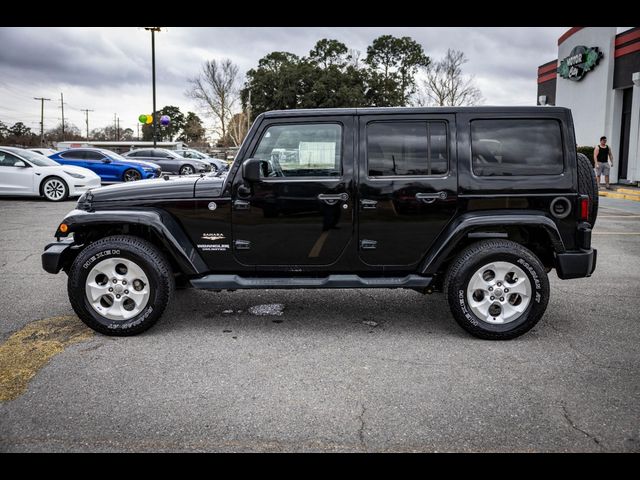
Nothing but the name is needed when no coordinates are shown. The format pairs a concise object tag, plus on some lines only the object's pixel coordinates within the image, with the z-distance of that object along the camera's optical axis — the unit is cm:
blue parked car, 1969
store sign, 2205
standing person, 1752
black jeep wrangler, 454
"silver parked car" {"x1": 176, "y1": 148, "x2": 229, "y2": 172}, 2962
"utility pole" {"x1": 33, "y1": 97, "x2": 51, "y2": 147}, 8131
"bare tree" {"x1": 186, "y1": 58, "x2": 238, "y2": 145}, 5719
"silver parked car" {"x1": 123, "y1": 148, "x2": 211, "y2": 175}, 2595
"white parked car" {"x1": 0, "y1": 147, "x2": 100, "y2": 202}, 1489
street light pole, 2831
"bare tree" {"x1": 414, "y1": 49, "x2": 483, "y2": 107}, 4766
